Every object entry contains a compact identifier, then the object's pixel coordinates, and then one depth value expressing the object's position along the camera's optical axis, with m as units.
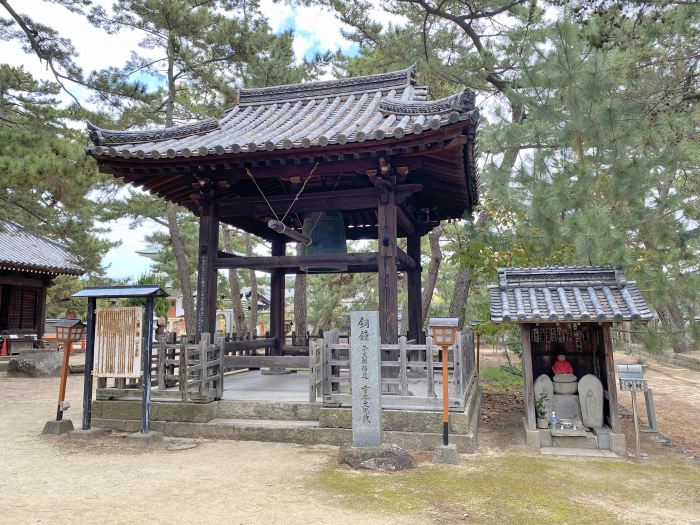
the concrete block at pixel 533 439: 6.67
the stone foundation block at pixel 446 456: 5.81
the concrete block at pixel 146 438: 6.68
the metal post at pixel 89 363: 7.23
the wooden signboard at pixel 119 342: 7.22
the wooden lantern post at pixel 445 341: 5.90
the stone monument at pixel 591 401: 6.86
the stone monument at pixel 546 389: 7.16
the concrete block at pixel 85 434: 7.01
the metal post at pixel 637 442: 6.07
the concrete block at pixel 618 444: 6.39
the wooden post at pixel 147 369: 6.93
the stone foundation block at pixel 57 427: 7.32
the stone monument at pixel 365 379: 5.91
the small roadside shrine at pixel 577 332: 6.50
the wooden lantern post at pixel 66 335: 7.45
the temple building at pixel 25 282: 20.33
